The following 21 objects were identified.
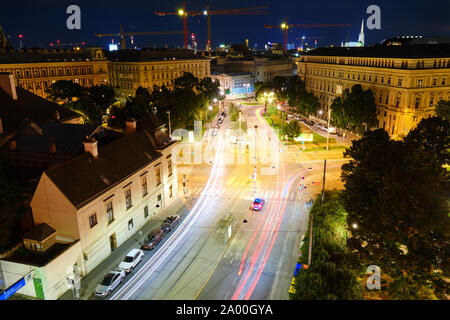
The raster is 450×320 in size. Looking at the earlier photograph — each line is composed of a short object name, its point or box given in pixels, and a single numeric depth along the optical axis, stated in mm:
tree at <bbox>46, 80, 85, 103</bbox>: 82188
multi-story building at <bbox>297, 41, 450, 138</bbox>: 74500
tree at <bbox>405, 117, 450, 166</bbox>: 39906
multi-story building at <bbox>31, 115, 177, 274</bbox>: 28641
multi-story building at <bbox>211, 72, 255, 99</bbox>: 148875
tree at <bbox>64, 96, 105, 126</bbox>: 72375
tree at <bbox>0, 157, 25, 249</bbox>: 26969
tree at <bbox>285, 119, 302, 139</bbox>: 70312
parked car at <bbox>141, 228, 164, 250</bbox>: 33938
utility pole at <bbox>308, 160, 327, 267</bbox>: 26342
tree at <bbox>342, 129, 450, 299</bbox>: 24453
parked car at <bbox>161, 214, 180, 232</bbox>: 37456
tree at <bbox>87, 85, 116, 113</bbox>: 86812
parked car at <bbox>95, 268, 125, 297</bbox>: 27312
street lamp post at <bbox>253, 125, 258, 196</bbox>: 49775
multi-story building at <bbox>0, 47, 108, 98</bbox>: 95250
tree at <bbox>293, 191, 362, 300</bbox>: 21119
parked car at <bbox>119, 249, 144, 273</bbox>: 30266
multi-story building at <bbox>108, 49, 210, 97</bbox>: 112875
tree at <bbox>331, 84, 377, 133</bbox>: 76438
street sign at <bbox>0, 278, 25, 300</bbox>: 25098
